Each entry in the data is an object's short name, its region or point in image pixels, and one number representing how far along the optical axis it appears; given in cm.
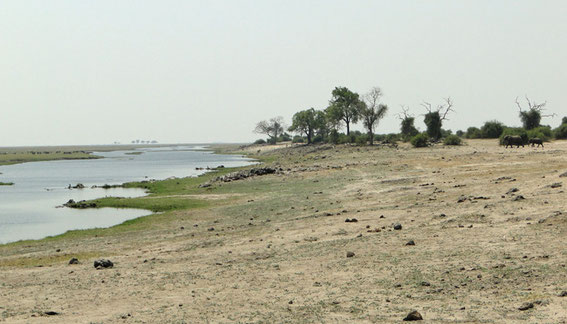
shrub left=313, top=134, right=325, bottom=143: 15252
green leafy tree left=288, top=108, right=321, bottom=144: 15275
